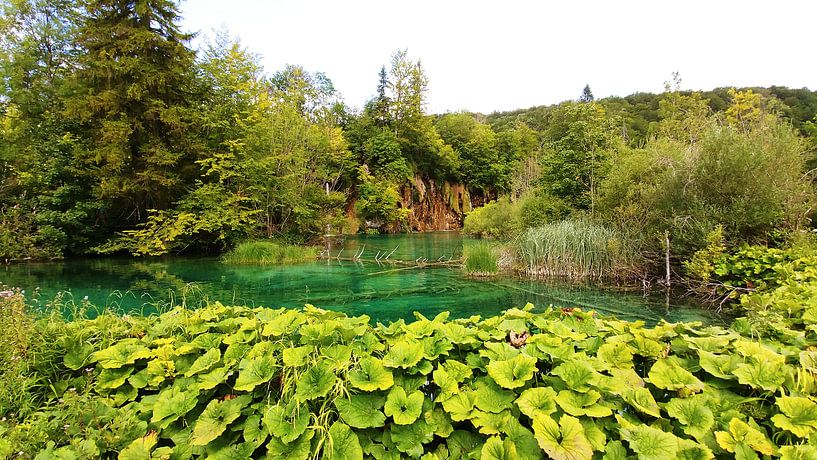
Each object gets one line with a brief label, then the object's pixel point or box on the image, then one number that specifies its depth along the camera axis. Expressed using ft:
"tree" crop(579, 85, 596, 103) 178.47
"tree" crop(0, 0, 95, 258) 41.09
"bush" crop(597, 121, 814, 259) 22.49
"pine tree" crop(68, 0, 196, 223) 41.91
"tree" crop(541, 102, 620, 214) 36.83
